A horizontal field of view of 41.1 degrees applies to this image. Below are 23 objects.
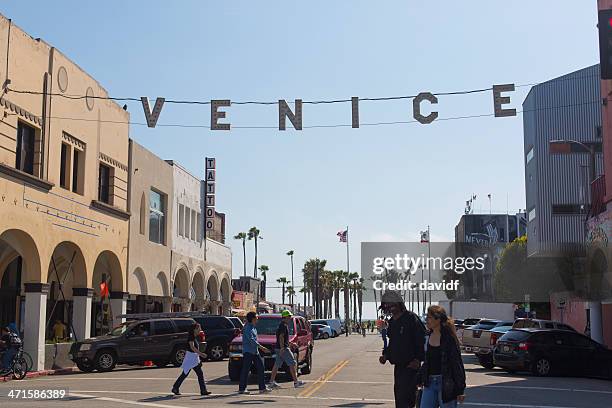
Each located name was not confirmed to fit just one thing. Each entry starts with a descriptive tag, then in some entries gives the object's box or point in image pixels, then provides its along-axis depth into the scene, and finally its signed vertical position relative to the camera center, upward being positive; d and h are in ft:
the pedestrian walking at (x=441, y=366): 29.68 -2.38
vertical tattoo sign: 157.17 +20.66
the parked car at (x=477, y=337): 93.46 -4.27
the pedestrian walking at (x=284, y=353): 60.75 -3.83
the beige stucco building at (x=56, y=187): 84.12 +13.19
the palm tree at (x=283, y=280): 452.35 +11.75
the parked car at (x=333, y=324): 222.48 -6.59
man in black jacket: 34.30 -1.93
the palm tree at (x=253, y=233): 391.36 +32.63
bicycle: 74.84 -6.16
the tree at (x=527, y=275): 151.84 +5.96
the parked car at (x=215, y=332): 101.40 -3.83
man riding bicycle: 74.84 -4.17
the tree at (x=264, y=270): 431.02 +16.56
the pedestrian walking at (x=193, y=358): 55.57 -3.90
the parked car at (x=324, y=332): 215.72 -8.08
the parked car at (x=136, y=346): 86.07 -4.77
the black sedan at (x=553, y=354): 79.30 -5.16
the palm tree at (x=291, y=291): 447.42 +5.70
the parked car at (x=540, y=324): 94.02 -2.72
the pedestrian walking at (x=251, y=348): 57.93 -3.30
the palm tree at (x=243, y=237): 404.16 +31.70
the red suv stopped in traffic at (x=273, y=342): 67.92 -3.52
